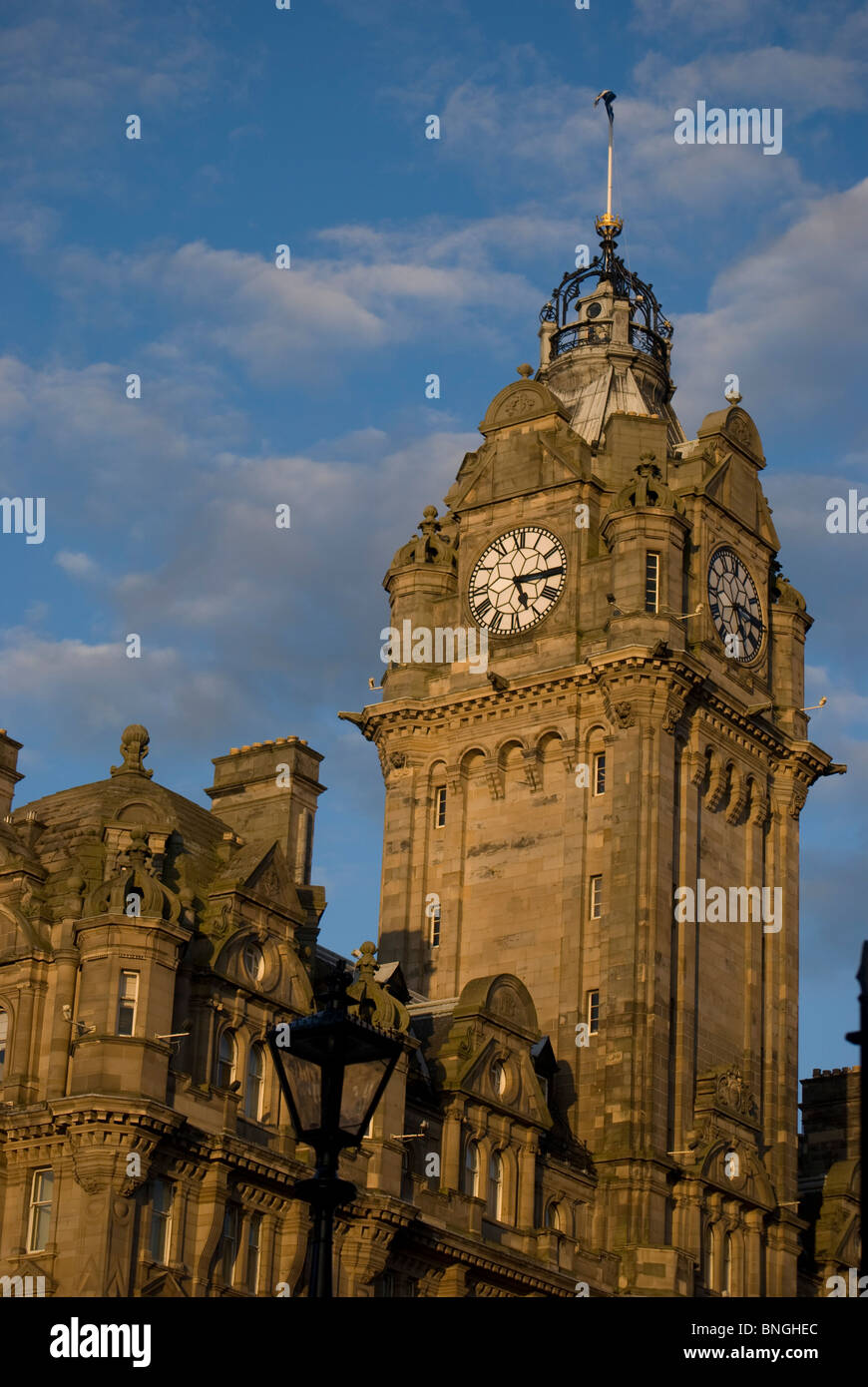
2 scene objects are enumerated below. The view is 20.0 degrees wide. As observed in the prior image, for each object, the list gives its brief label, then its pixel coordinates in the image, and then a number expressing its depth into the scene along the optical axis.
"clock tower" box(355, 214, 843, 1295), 76.38
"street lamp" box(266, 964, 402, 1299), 28.16
